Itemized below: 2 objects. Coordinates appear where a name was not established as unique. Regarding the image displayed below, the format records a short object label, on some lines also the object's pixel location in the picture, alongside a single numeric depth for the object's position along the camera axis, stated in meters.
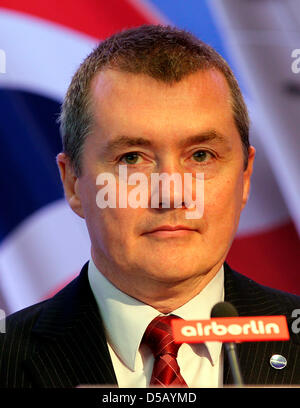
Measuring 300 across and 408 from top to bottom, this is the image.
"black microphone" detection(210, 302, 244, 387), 2.15
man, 2.25
